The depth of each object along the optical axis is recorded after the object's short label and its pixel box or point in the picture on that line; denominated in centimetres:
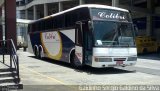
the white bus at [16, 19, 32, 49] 3718
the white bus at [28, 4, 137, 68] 1025
